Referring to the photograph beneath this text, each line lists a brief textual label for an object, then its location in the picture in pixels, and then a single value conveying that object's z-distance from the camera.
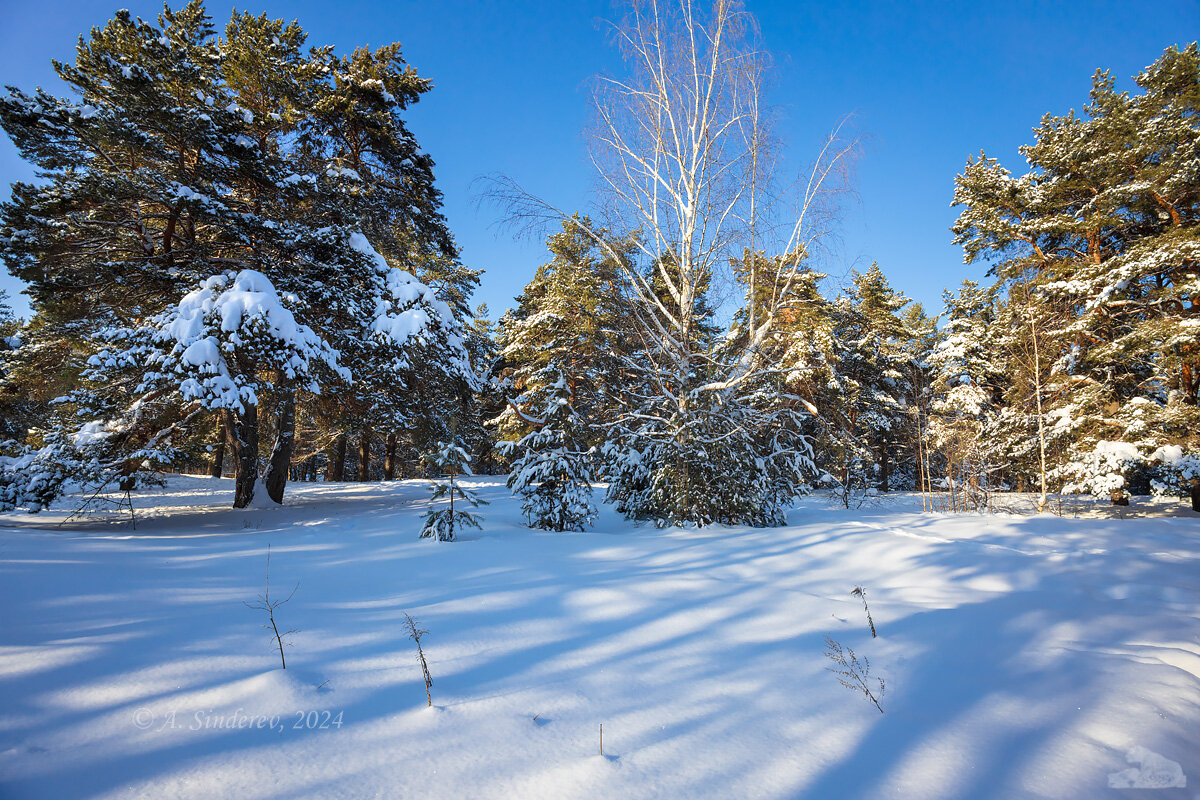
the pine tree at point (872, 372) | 21.83
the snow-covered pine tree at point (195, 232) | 8.03
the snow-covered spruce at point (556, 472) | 8.38
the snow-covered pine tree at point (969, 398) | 15.51
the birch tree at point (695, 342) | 7.93
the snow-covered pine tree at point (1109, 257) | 11.38
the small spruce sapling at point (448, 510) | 6.57
